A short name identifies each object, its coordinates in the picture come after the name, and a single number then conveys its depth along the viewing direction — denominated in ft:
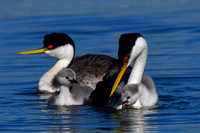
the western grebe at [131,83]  37.40
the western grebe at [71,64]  45.96
